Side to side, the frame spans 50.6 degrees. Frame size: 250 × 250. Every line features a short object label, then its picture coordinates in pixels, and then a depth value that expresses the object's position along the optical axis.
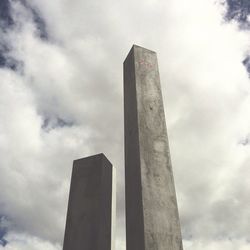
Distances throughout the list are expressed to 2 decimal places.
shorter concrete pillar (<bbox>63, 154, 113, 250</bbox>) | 6.01
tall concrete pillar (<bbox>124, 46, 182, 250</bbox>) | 3.98
